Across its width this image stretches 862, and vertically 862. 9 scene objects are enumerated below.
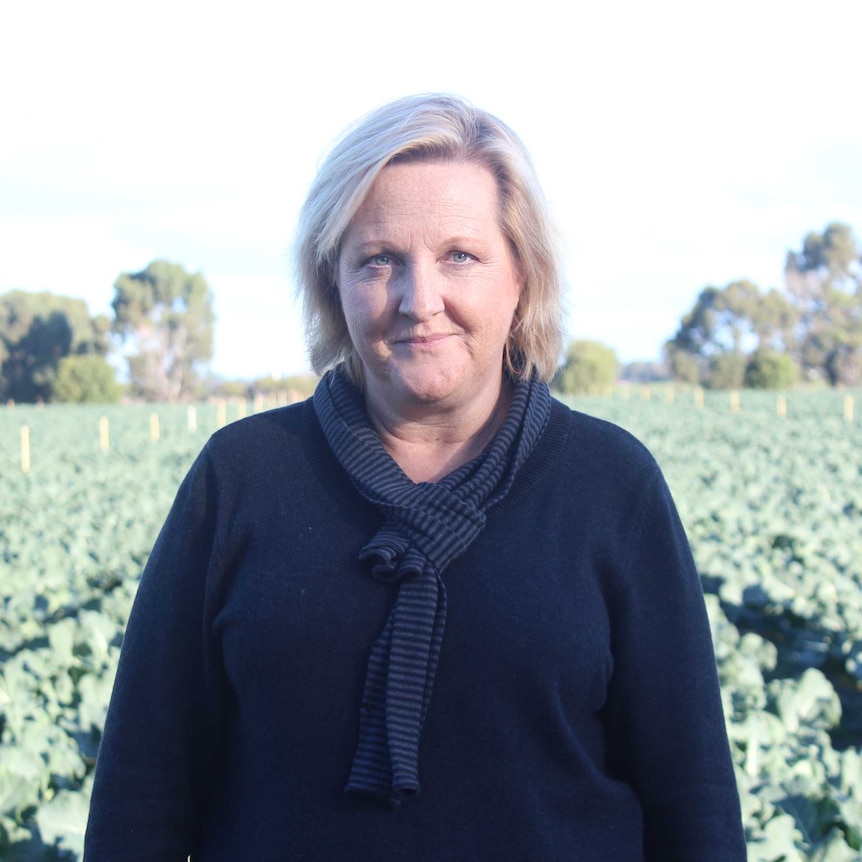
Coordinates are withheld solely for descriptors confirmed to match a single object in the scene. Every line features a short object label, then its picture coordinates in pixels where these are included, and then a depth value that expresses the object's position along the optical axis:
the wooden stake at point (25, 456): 17.81
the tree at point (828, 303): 74.25
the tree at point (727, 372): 64.94
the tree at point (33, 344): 67.56
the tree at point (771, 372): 57.66
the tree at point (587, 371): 62.50
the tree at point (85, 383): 62.11
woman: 1.67
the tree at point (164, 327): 79.75
